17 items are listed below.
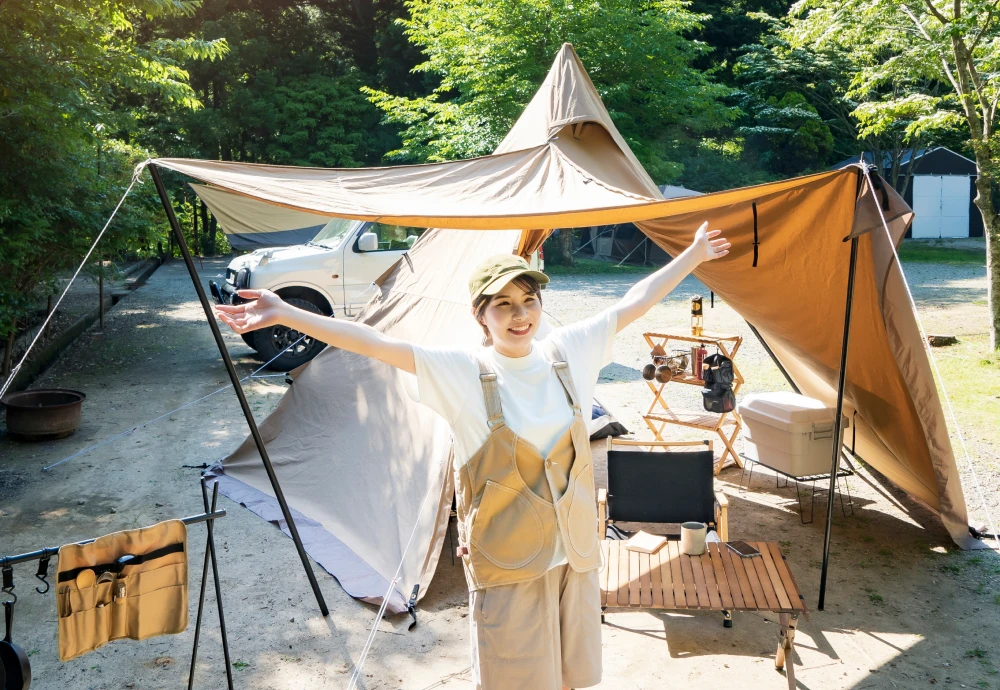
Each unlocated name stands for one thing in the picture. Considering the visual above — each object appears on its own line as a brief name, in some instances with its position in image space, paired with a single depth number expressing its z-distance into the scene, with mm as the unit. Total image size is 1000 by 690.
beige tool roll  2492
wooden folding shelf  6285
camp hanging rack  2373
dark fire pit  7195
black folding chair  4691
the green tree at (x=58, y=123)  7285
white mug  4266
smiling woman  2283
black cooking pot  2348
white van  9688
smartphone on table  4258
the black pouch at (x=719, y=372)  5949
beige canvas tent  4012
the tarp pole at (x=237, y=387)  3678
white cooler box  5375
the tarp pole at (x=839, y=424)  4113
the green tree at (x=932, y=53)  10055
